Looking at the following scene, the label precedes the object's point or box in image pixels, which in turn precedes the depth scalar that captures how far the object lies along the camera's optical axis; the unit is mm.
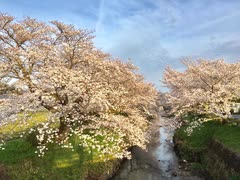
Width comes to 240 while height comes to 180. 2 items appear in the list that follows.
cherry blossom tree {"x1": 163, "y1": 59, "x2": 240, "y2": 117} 21106
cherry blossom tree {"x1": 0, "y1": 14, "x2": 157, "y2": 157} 14193
